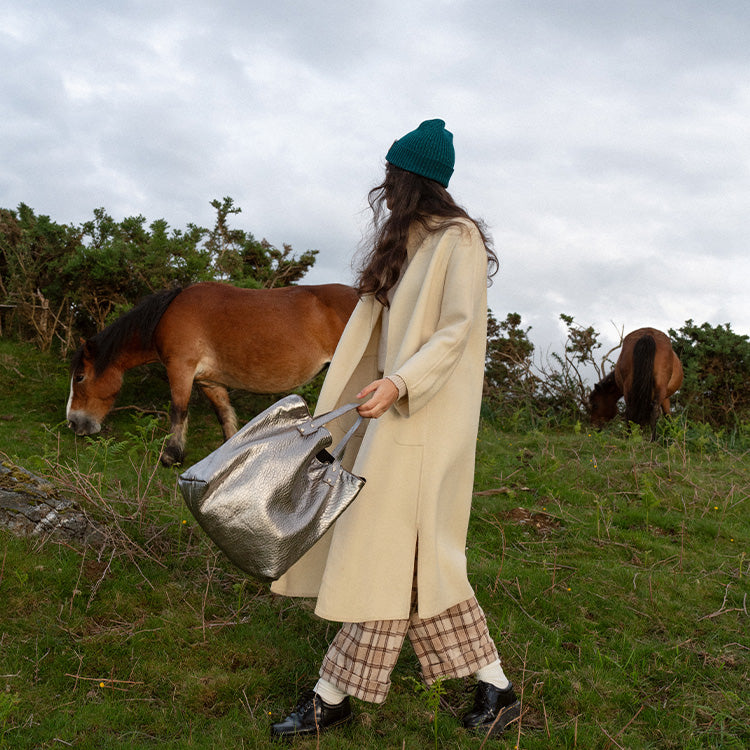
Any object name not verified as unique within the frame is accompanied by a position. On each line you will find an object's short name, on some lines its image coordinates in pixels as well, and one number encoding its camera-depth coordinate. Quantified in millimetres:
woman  2377
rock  3750
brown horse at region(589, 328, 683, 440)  9289
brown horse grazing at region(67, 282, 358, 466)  6871
